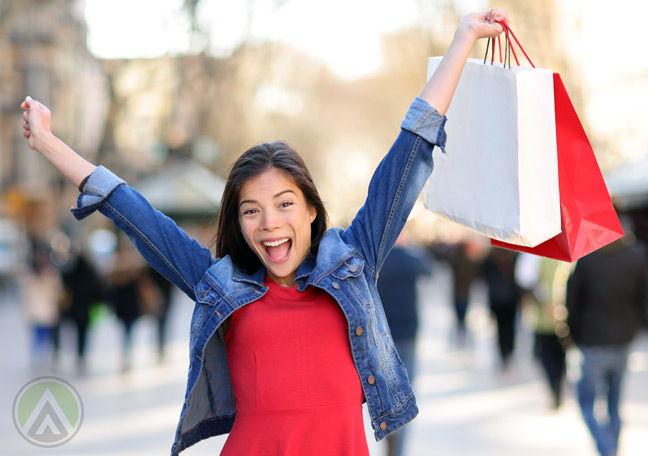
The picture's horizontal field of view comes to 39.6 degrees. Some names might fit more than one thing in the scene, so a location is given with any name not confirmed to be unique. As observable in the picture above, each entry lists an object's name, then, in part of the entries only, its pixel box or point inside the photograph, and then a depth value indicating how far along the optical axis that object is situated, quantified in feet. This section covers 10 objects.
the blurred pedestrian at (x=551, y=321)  30.42
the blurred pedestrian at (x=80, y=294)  41.18
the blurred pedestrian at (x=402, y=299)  23.20
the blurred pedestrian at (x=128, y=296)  40.91
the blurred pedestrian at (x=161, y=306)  43.69
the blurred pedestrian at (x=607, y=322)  21.30
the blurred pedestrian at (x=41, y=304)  39.88
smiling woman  7.98
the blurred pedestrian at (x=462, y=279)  46.01
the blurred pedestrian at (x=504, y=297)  38.99
